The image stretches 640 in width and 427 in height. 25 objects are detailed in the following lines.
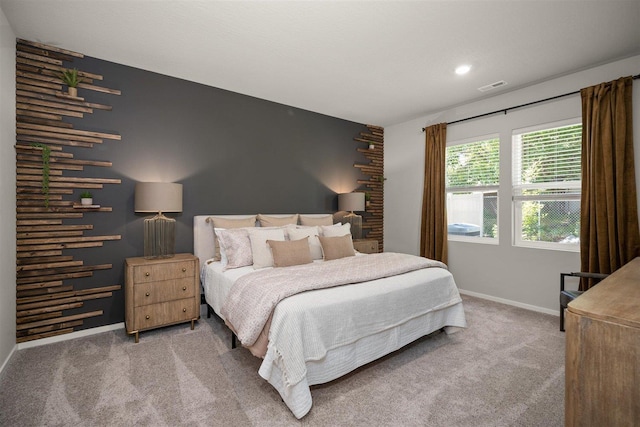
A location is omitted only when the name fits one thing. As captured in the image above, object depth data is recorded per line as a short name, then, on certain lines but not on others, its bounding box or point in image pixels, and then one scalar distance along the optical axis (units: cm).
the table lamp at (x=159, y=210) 292
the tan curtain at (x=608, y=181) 290
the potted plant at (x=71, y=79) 278
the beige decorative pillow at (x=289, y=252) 301
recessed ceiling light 313
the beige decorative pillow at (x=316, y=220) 427
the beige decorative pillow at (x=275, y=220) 385
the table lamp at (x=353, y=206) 466
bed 185
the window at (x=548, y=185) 338
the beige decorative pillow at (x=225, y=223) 347
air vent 355
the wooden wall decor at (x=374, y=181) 534
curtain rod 327
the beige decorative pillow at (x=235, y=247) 306
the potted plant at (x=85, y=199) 285
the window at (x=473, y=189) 408
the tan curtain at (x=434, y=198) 446
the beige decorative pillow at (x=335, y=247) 340
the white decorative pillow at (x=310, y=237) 351
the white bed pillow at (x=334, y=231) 375
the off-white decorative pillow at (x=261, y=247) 305
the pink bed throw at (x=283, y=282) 203
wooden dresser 95
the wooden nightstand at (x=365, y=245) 462
